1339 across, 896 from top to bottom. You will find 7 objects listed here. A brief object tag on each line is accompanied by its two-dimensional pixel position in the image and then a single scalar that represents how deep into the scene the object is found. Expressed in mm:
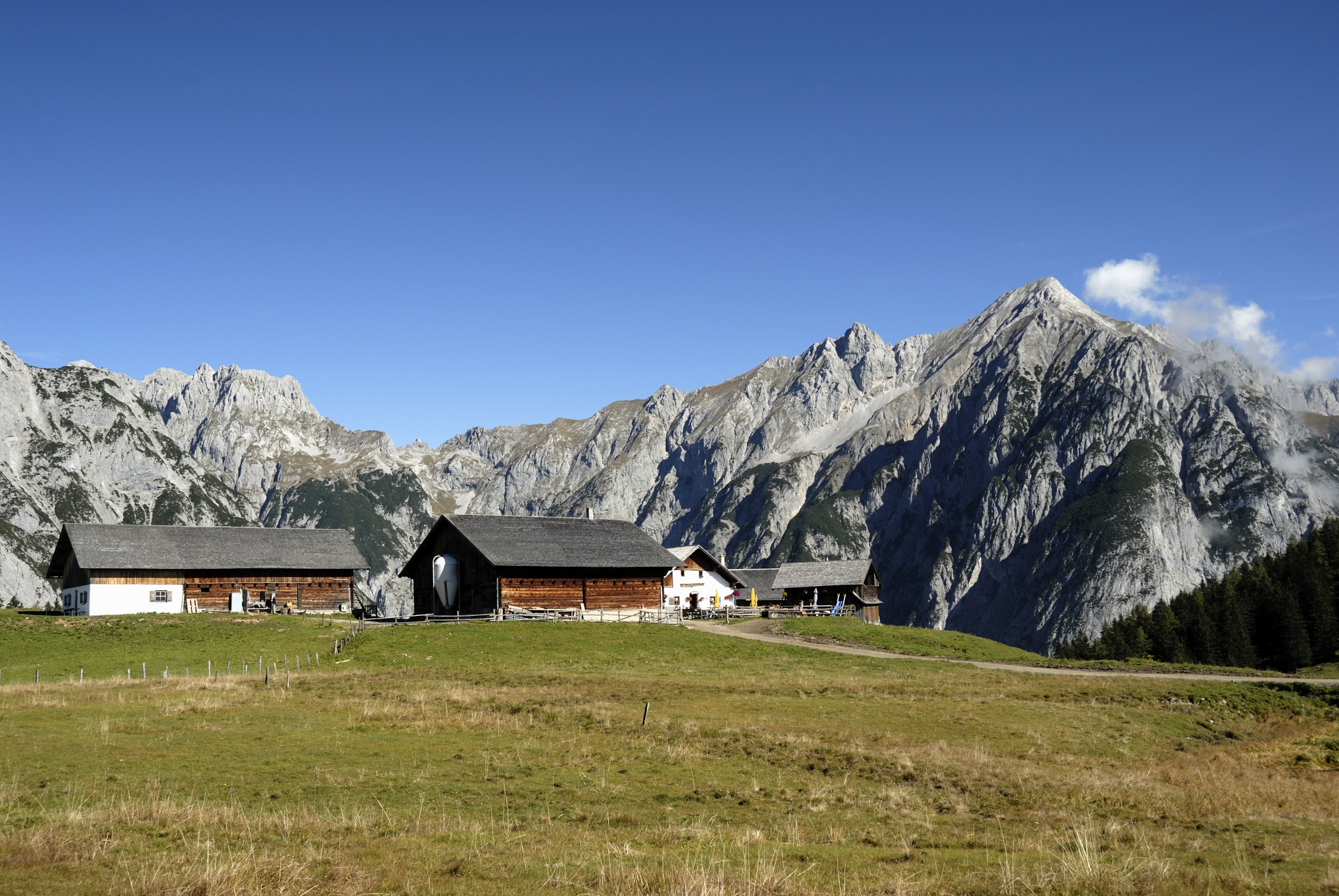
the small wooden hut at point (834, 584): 110812
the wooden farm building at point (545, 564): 75062
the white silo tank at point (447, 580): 80688
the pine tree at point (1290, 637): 100062
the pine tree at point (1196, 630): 112188
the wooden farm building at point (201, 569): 78062
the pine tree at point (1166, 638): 115012
